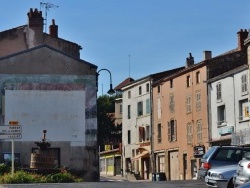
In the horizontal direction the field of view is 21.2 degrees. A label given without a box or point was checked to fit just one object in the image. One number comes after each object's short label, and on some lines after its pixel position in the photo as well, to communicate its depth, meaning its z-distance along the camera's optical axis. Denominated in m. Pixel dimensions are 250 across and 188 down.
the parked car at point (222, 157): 23.86
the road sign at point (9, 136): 29.45
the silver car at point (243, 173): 17.69
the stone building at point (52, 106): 43.66
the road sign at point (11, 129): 29.52
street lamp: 41.00
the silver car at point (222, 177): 20.09
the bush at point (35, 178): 29.41
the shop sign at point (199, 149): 53.12
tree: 90.00
